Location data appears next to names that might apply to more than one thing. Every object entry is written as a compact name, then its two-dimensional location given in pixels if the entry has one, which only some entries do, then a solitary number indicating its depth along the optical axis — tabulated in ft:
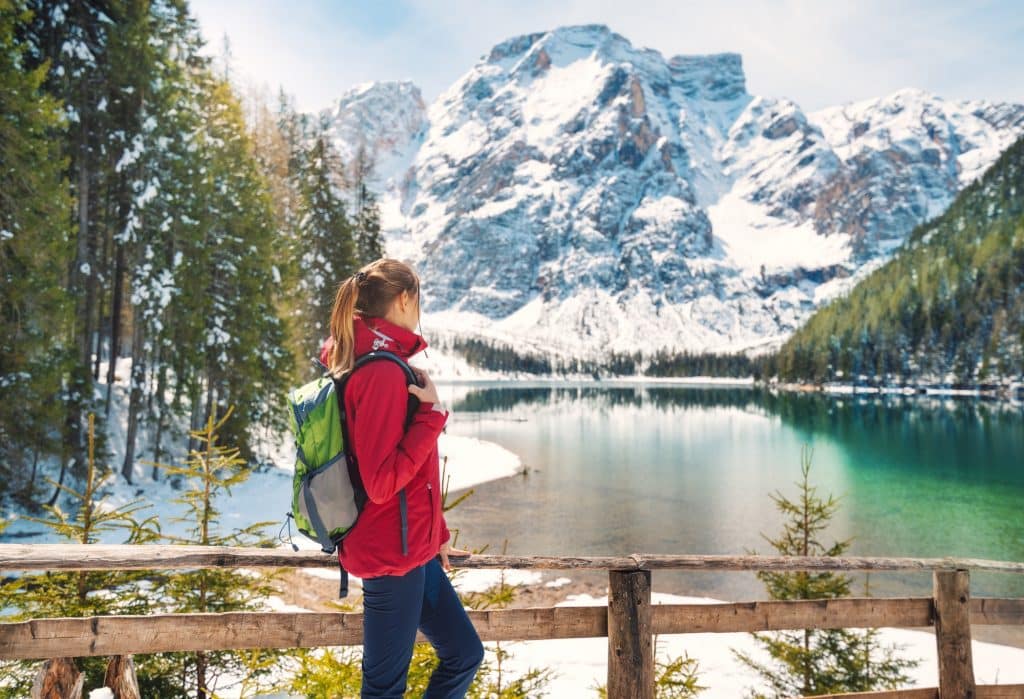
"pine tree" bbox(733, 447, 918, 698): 23.81
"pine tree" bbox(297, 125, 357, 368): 97.35
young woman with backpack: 7.72
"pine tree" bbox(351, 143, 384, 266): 115.34
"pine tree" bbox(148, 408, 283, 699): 17.02
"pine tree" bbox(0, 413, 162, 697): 14.60
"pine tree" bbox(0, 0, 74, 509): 38.65
